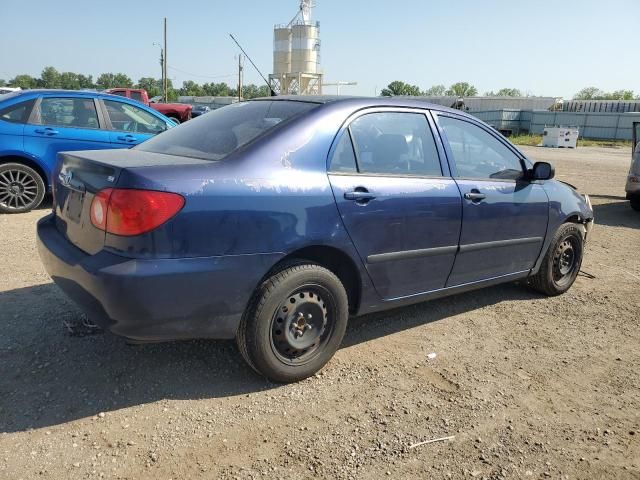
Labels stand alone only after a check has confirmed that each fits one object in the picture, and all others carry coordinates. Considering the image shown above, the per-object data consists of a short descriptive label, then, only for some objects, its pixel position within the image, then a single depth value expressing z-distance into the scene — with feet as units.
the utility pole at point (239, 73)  141.12
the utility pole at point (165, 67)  154.22
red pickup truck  65.87
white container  101.09
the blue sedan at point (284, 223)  8.36
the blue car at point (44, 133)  22.56
